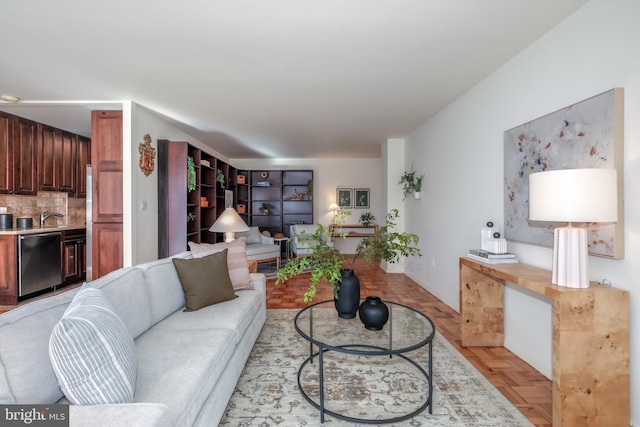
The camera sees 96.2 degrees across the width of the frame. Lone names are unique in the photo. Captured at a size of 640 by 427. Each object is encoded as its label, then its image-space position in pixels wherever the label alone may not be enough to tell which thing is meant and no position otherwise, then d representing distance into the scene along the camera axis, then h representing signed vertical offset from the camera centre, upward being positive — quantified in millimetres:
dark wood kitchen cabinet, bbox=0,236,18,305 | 3527 -664
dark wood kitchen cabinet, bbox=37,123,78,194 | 4203 +831
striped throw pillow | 945 -508
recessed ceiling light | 3231 +1311
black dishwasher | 3605 -652
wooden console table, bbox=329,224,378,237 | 6609 -380
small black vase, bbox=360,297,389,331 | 1830 -654
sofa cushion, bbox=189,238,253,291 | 2484 -425
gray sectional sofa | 922 -691
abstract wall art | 1562 +390
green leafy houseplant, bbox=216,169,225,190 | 5398 +677
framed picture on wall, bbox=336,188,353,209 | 7211 +388
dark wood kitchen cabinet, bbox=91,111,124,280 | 3516 +259
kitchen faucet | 4363 -46
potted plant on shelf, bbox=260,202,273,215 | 6997 +112
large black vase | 1974 -575
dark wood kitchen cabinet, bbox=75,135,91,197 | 4789 +796
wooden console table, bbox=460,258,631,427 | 1476 -753
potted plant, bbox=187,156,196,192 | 4188 +543
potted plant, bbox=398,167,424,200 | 4445 +470
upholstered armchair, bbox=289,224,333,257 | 5461 -497
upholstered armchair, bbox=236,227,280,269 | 5039 -627
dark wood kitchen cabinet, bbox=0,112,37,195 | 3711 +794
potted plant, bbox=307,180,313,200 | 6878 +591
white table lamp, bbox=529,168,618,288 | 1456 +30
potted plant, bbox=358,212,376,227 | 6988 -139
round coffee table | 1591 -785
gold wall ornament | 3650 +750
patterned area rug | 1617 -1155
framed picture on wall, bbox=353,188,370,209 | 7215 +362
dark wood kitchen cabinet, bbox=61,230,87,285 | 4215 -656
